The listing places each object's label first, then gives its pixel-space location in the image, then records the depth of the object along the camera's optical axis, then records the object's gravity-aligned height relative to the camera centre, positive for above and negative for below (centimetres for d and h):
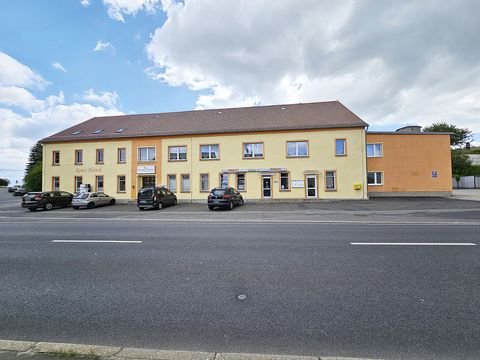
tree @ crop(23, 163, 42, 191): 3397 +133
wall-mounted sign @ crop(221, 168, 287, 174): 2317 +159
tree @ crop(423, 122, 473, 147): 5956 +1191
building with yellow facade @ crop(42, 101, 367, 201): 2272 +326
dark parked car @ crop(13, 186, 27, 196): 4100 -27
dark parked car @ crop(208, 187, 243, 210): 1759 -85
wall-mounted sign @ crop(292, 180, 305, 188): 2288 +20
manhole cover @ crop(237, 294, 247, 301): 371 -170
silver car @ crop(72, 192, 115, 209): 2042 -92
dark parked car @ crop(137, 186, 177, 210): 1891 -79
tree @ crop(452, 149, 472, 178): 4109 +314
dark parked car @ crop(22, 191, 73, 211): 1930 -85
